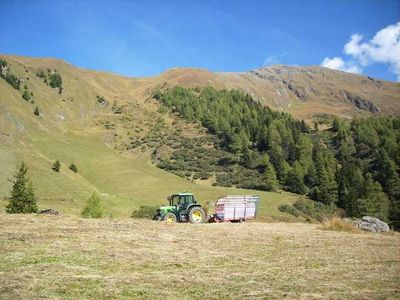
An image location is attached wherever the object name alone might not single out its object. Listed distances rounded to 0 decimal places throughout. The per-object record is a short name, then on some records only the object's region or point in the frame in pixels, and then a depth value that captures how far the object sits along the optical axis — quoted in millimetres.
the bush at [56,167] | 74312
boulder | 27328
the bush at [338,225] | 25234
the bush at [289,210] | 80438
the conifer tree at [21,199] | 44344
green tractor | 30031
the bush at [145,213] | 55950
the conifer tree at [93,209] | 46806
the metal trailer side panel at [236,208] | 31531
